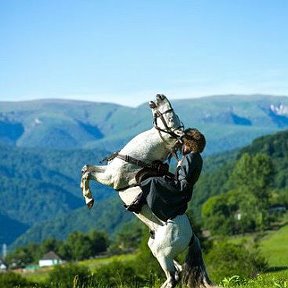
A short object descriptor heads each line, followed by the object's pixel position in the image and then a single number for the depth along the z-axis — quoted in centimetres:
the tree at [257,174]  11332
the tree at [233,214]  11600
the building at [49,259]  13098
